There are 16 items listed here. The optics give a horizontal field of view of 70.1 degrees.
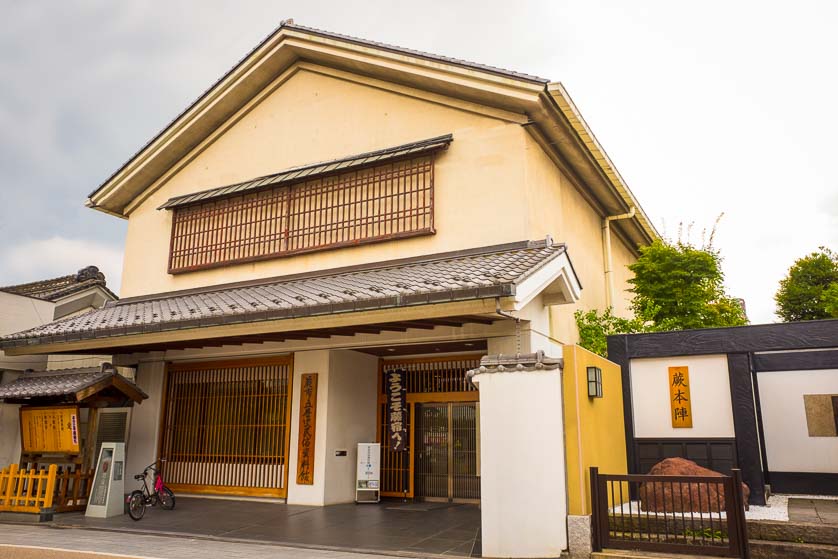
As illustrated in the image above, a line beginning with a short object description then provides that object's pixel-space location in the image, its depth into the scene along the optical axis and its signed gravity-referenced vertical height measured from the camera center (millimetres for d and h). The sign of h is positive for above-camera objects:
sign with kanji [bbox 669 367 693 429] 9781 +379
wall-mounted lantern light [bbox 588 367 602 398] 7793 +487
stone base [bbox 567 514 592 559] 6590 -1243
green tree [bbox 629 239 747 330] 13852 +3123
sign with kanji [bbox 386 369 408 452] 12109 +202
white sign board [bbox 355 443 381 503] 11562 -1040
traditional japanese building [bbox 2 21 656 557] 8750 +2758
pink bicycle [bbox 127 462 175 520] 11008 -1386
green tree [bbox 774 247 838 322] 24672 +5636
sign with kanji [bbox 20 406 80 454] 10656 -191
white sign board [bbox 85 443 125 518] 10180 -1103
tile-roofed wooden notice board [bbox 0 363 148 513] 10312 -309
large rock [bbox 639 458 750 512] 6664 -817
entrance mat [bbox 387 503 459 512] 10750 -1554
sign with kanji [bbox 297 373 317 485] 11250 -155
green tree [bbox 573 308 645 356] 11758 +1844
